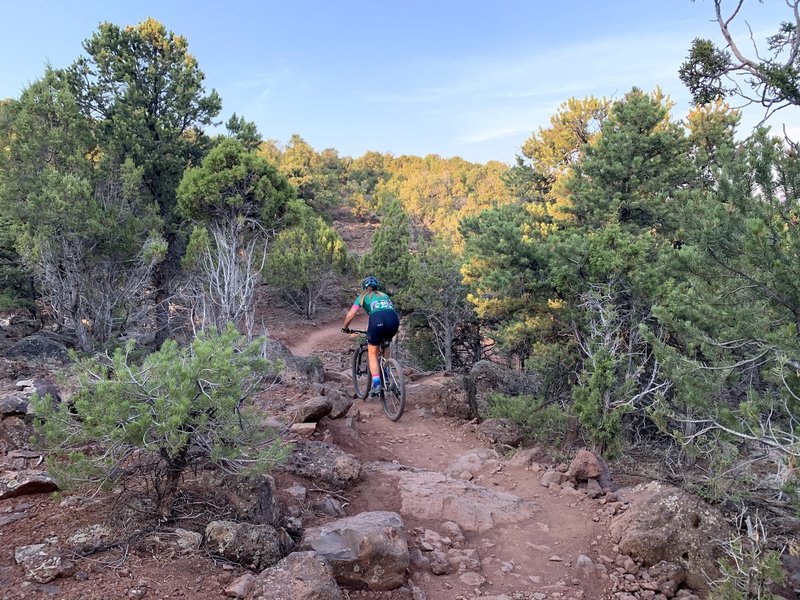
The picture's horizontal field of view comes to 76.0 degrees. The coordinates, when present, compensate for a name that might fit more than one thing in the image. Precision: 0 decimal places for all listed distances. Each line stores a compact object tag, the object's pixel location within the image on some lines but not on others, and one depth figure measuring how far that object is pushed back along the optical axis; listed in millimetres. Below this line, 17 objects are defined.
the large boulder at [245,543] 2775
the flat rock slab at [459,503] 4105
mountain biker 6410
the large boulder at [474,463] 5250
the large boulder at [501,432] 6371
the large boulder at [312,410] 5398
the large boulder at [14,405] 3832
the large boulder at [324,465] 4305
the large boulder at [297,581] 2459
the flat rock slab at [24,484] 3016
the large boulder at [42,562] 2377
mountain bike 6432
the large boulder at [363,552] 3020
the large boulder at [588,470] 4770
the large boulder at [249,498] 3146
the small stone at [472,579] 3310
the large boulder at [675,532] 3480
